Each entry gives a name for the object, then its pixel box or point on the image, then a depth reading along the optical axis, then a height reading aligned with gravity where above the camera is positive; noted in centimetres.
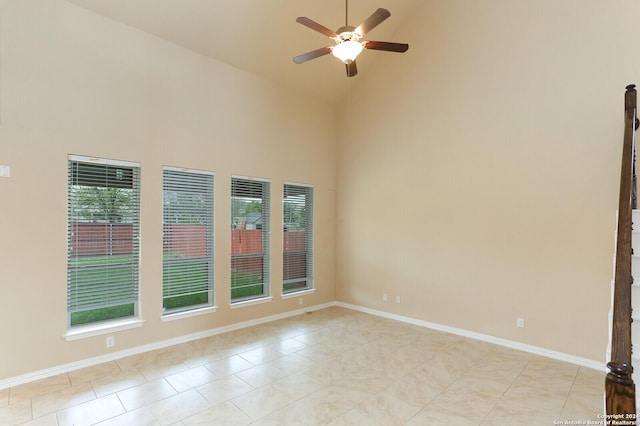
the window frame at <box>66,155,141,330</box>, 378 -39
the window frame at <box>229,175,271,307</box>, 516 -39
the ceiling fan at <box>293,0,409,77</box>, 300 +164
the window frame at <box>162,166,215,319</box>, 447 -36
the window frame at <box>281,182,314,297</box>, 602 -51
